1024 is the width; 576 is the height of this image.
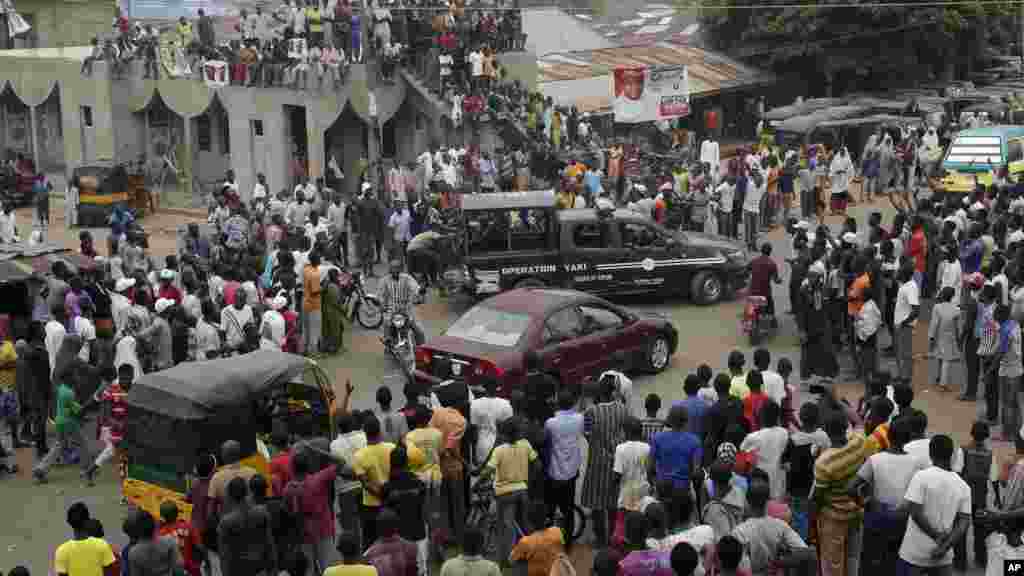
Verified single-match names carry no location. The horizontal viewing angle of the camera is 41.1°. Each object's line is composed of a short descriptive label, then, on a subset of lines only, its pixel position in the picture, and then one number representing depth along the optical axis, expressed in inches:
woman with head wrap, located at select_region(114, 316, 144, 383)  583.2
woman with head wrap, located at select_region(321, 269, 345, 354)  728.3
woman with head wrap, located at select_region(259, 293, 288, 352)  622.5
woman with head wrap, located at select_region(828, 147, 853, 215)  1031.6
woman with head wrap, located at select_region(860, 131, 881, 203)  1114.1
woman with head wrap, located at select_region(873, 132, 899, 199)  1104.8
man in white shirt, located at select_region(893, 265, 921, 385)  617.9
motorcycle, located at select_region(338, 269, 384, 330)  782.5
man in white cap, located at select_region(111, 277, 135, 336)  631.8
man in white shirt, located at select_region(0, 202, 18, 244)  941.2
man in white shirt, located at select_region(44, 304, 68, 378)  581.0
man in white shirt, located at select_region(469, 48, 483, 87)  1182.9
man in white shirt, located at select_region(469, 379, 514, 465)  449.7
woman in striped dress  446.0
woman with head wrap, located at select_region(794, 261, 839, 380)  656.4
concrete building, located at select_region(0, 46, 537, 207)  1208.8
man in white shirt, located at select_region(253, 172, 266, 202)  987.9
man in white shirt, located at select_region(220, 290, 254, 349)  623.5
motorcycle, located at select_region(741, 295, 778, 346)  722.2
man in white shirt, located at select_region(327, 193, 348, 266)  896.3
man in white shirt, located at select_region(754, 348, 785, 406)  471.8
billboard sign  1190.3
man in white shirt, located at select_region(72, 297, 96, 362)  596.4
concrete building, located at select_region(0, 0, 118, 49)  1888.5
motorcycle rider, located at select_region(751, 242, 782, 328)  712.4
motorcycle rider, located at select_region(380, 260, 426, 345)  701.9
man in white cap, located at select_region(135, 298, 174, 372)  611.8
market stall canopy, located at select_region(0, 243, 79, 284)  707.4
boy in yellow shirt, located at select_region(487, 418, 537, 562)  421.1
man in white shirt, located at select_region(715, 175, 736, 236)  945.5
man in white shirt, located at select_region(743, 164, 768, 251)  935.1
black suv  774.5
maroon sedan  587.5
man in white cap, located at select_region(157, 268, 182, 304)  665.6
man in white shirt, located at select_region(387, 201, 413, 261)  898.7
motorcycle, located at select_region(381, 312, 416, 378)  686.5
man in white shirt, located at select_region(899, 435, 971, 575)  362.6
